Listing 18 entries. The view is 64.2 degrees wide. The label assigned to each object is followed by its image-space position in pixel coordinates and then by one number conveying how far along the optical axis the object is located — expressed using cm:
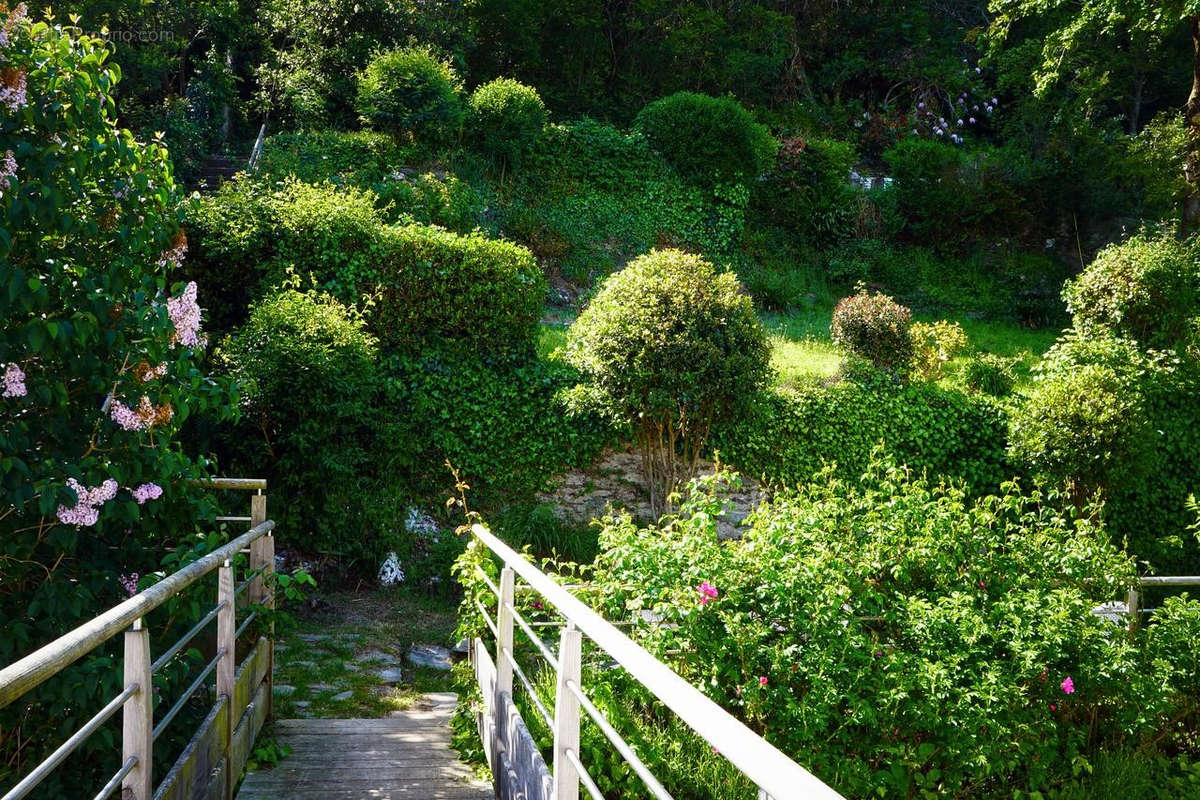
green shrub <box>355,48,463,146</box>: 1452
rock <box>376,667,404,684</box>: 631
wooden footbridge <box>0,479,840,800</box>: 169
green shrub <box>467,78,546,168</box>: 1554
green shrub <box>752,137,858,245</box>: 1780
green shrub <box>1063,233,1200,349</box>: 1134
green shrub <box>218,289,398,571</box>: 803
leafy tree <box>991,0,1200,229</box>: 1382
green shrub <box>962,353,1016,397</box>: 1197
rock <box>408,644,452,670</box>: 678
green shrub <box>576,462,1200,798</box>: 437
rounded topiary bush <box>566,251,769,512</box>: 876
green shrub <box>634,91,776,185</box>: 1698
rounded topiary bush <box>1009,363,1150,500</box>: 973
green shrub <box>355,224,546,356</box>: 965
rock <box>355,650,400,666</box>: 672
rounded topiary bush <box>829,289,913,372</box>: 1180
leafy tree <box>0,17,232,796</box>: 329
